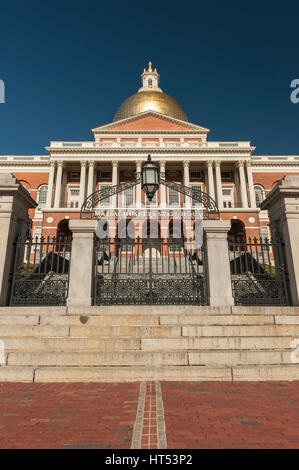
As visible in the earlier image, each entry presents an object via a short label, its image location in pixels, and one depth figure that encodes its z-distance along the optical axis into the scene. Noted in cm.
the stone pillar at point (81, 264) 664
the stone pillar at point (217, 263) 670
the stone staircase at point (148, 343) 463
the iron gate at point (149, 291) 709
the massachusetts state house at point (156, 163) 3984
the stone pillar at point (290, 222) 675
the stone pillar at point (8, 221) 678
